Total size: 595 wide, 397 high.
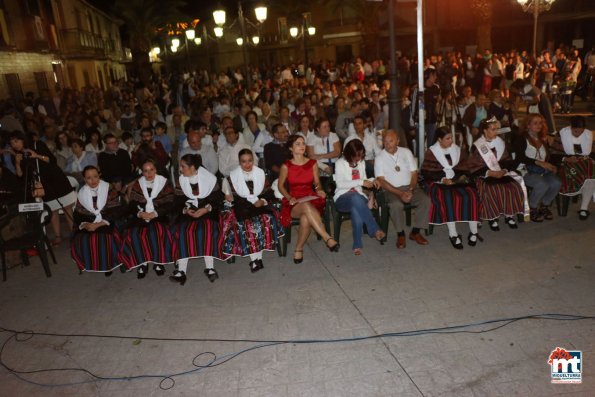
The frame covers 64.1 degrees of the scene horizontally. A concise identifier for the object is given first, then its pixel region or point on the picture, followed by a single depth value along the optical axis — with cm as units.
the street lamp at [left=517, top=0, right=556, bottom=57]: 1450
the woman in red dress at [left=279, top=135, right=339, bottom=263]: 582
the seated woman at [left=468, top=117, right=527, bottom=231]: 614
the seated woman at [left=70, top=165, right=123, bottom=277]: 566
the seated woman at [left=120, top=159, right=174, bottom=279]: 565
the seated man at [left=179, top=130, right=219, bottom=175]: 790
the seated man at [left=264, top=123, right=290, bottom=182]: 745
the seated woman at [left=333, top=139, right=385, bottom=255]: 586
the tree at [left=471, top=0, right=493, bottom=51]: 2275
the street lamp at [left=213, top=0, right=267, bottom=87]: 1272
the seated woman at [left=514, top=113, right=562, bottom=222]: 646
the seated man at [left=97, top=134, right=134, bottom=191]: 769
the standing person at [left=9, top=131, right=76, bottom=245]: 653
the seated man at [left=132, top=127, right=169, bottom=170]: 792
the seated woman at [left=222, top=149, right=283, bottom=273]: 567
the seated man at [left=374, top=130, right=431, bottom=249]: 600
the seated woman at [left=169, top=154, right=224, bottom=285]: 556
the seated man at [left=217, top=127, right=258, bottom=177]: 785
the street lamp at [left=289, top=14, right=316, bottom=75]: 1727
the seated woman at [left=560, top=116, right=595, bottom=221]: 649
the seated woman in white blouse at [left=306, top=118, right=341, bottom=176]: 764
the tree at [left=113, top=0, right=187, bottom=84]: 2762
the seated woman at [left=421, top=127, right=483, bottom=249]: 594
